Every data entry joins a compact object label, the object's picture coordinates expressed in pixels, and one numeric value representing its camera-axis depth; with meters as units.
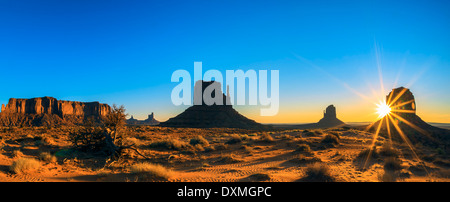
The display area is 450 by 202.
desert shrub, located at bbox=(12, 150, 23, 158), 10.97
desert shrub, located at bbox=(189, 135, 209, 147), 19.23
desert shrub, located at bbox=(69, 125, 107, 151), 12.96
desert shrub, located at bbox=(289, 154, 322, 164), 12.43
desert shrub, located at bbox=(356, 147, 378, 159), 14.15
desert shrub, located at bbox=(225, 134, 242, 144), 21.61
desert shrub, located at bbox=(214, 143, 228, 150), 17.65
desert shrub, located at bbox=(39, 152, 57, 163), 10.35
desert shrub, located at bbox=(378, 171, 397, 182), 7.79
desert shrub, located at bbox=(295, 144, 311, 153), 15.97
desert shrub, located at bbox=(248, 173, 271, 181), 8.27
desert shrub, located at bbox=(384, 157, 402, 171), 10.79
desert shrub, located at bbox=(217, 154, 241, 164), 12.55
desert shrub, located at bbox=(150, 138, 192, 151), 17.05
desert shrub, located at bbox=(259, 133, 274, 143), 21.44
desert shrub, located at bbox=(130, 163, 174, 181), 7.87
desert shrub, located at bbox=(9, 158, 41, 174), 7.99
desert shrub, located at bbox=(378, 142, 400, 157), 14.27
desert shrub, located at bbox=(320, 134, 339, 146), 20.71
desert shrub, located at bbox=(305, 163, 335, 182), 8.18
